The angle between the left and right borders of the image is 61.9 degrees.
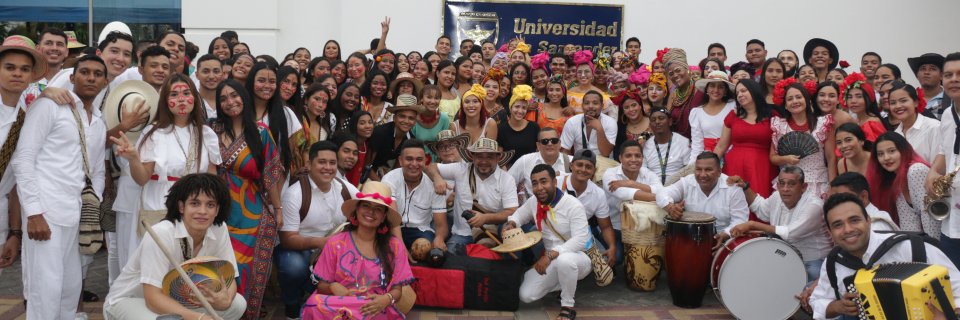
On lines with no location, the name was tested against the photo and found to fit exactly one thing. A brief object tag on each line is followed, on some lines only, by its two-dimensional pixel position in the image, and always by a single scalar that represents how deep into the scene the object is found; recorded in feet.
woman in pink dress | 15.66
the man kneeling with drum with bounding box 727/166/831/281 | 18.17
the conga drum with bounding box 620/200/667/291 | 20.16
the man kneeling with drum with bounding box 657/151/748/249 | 19.75
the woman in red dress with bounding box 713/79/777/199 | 21.24
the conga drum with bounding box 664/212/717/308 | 18.69
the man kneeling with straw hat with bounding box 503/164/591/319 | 18.65
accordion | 12.40
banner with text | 40.32
